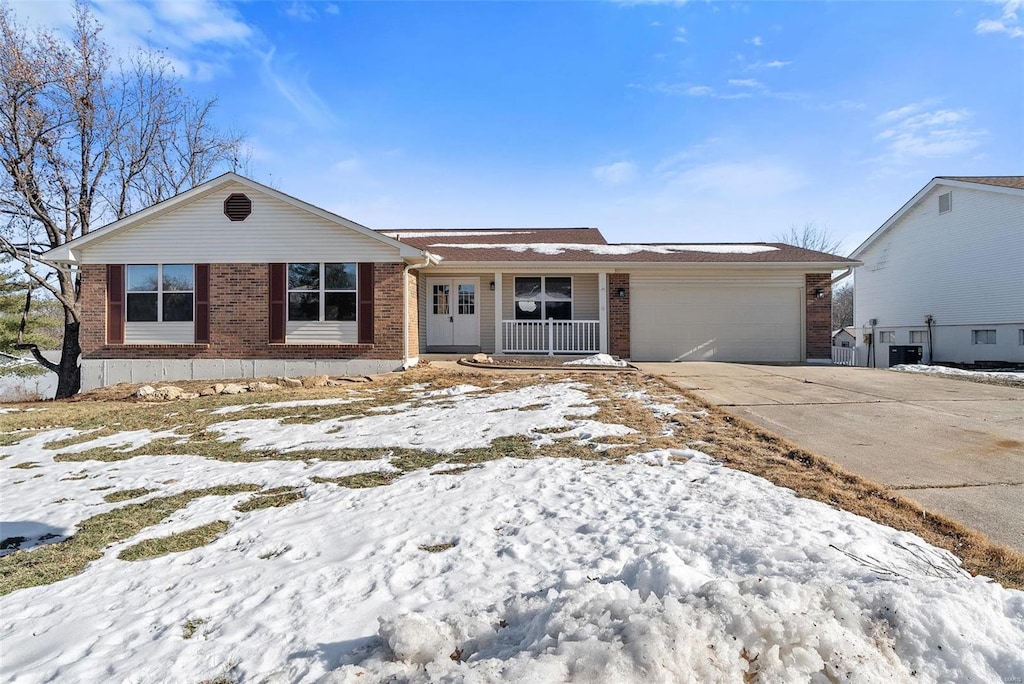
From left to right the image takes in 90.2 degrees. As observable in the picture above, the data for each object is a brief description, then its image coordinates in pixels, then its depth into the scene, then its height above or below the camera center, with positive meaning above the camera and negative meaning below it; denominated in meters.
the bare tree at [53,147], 14.50 +5.99
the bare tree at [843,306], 50.41 +2.96
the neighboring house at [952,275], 15.80 +2.13
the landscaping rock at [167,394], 10.19 -1.11
